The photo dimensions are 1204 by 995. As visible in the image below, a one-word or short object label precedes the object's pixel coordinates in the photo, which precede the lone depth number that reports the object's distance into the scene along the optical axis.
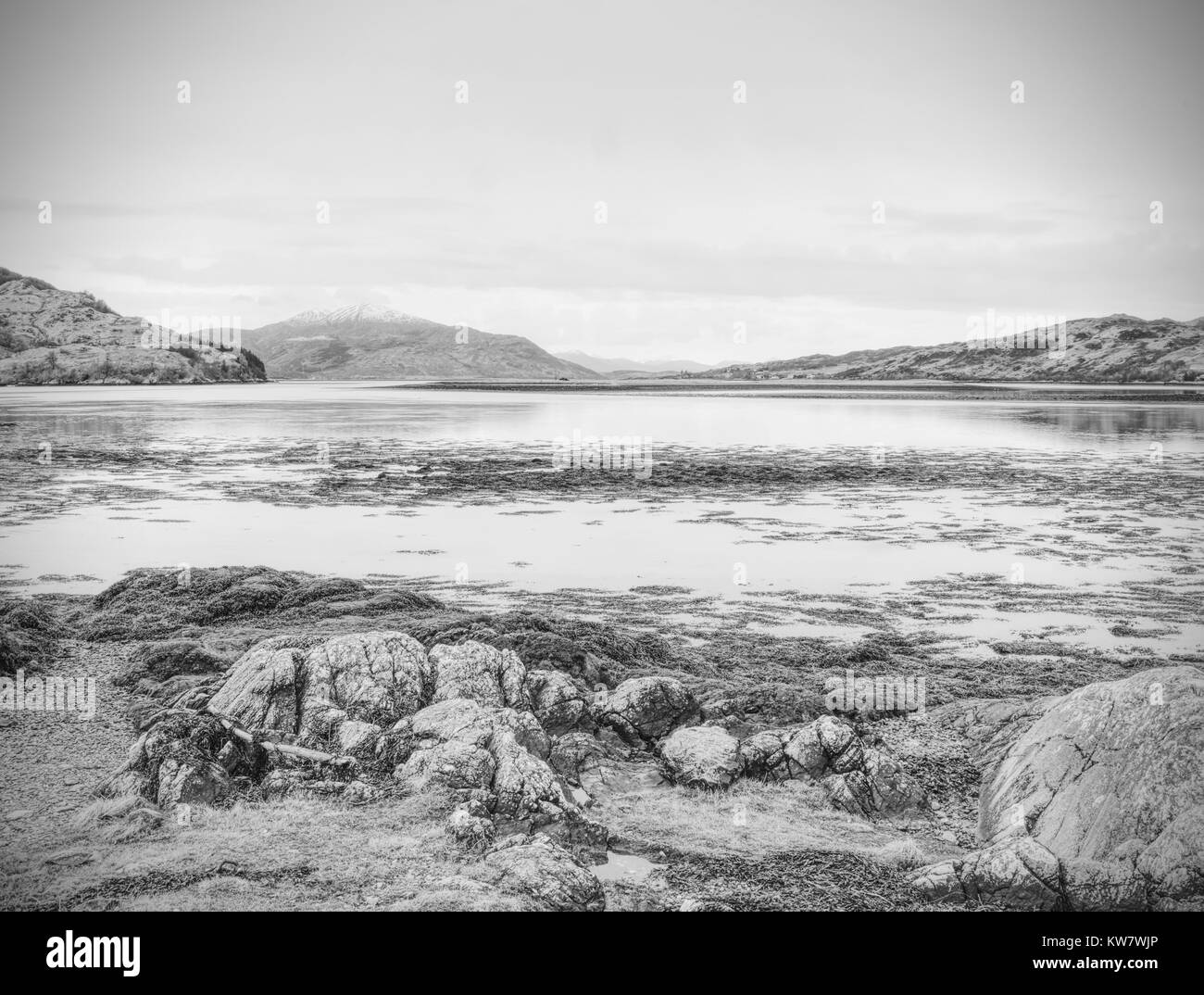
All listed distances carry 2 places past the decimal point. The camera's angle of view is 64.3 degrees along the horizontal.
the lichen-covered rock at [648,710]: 10.93
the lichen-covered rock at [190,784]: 8.81
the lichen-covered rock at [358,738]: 9.84
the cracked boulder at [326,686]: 10.40
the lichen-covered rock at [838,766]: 9.32
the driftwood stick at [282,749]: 9.62
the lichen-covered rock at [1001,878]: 7.47
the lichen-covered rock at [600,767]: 9.84
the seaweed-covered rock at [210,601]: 15.15
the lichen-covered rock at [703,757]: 9.73
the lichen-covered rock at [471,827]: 8.27
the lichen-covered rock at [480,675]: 10.97
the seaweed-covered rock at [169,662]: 12.60
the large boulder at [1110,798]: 7.39
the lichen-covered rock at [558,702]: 10.98
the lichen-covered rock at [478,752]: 9.03
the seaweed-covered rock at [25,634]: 12.73
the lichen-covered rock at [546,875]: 7.48
